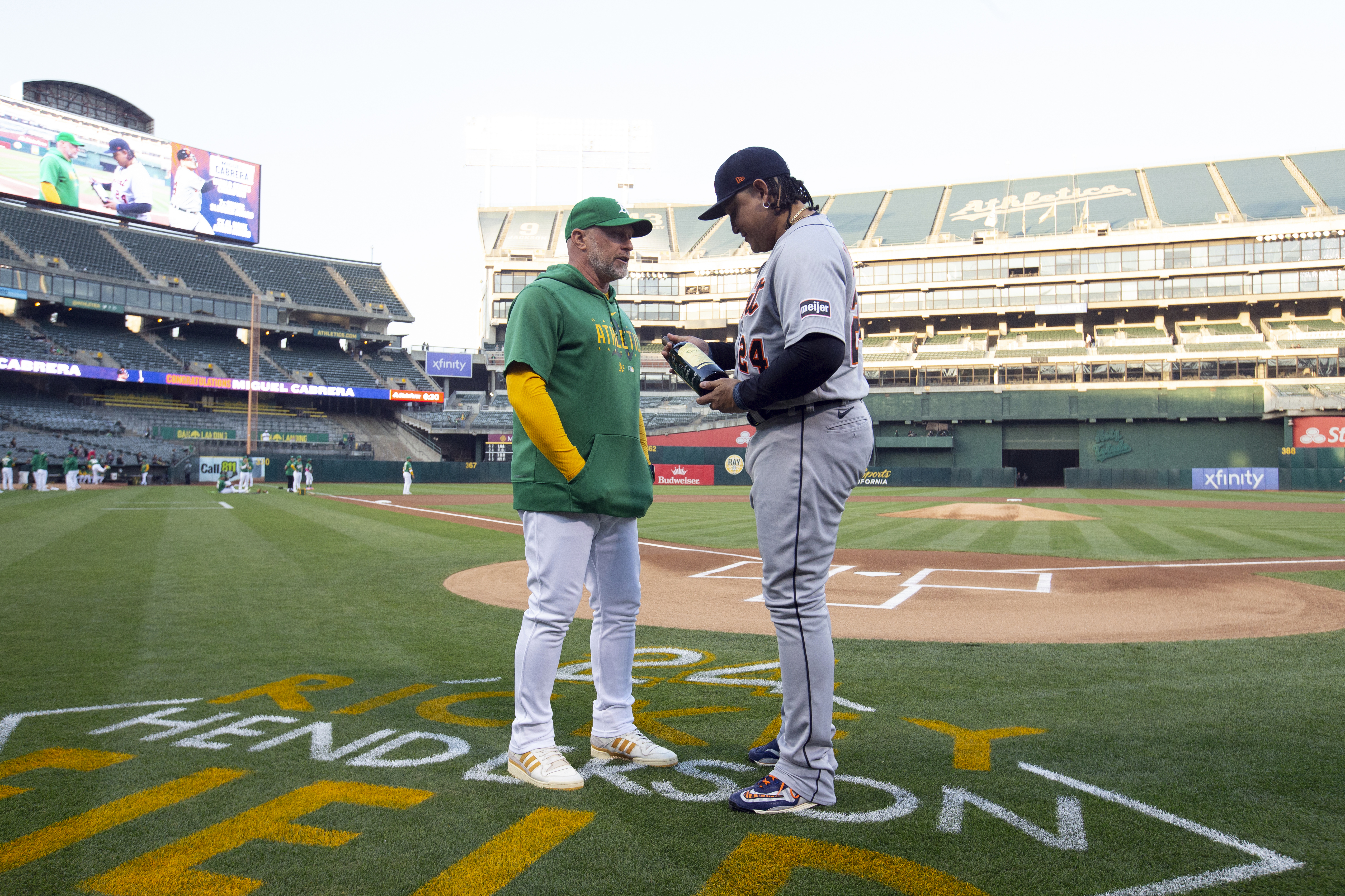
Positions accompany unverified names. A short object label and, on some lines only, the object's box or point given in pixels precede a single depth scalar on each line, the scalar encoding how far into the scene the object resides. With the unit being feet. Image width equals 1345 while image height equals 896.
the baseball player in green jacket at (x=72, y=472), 91.20
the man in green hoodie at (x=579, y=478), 9.48
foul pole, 133.28
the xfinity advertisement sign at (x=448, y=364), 190.39
